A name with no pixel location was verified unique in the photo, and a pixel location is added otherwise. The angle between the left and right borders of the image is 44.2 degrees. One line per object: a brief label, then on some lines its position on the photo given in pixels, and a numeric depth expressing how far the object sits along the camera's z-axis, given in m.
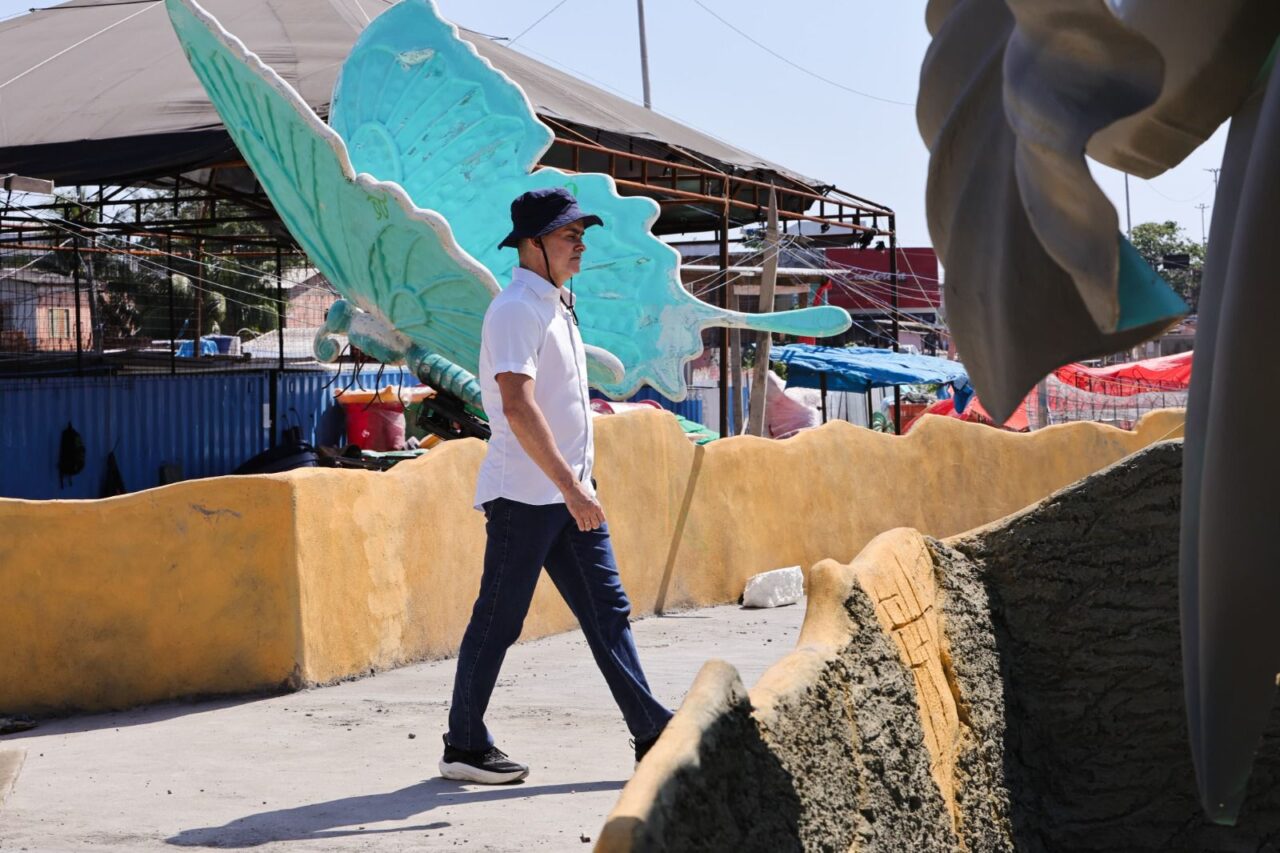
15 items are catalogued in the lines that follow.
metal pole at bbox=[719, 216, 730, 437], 15.85
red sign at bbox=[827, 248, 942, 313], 23.14
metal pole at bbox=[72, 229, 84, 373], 16.22
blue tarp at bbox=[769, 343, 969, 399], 22.27
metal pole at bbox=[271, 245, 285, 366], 20.03
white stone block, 10.03
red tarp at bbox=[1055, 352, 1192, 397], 27.89
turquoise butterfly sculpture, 9.32
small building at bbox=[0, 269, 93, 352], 18.50
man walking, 4.90
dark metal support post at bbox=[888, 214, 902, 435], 20.30
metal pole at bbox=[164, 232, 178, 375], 18.71
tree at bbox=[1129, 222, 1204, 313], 52.00
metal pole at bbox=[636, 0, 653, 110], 39.66
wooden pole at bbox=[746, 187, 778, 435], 16.95
